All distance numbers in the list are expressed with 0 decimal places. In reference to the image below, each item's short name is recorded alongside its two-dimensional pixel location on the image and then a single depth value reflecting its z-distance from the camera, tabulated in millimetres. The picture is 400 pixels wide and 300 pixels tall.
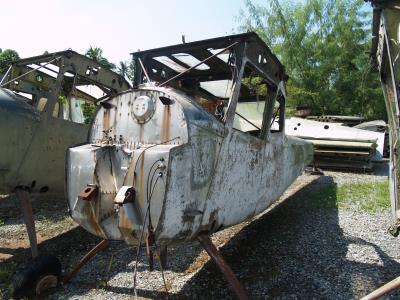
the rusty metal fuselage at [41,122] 4840
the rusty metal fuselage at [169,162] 3211
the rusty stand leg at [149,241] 3163
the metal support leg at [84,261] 3965
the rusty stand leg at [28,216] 4441
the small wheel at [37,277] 3691
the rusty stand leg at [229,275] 3453
